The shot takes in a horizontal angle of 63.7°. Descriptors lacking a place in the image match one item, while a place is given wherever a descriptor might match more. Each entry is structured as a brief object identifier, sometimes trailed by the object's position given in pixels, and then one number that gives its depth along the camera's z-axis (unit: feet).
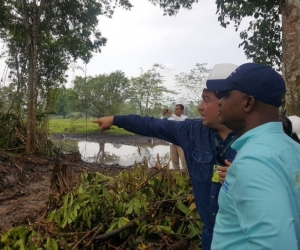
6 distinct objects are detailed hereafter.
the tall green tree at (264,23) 11.12
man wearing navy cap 1.98
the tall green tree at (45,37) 21.25
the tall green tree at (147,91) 64.90
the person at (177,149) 17.17
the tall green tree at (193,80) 66.59
